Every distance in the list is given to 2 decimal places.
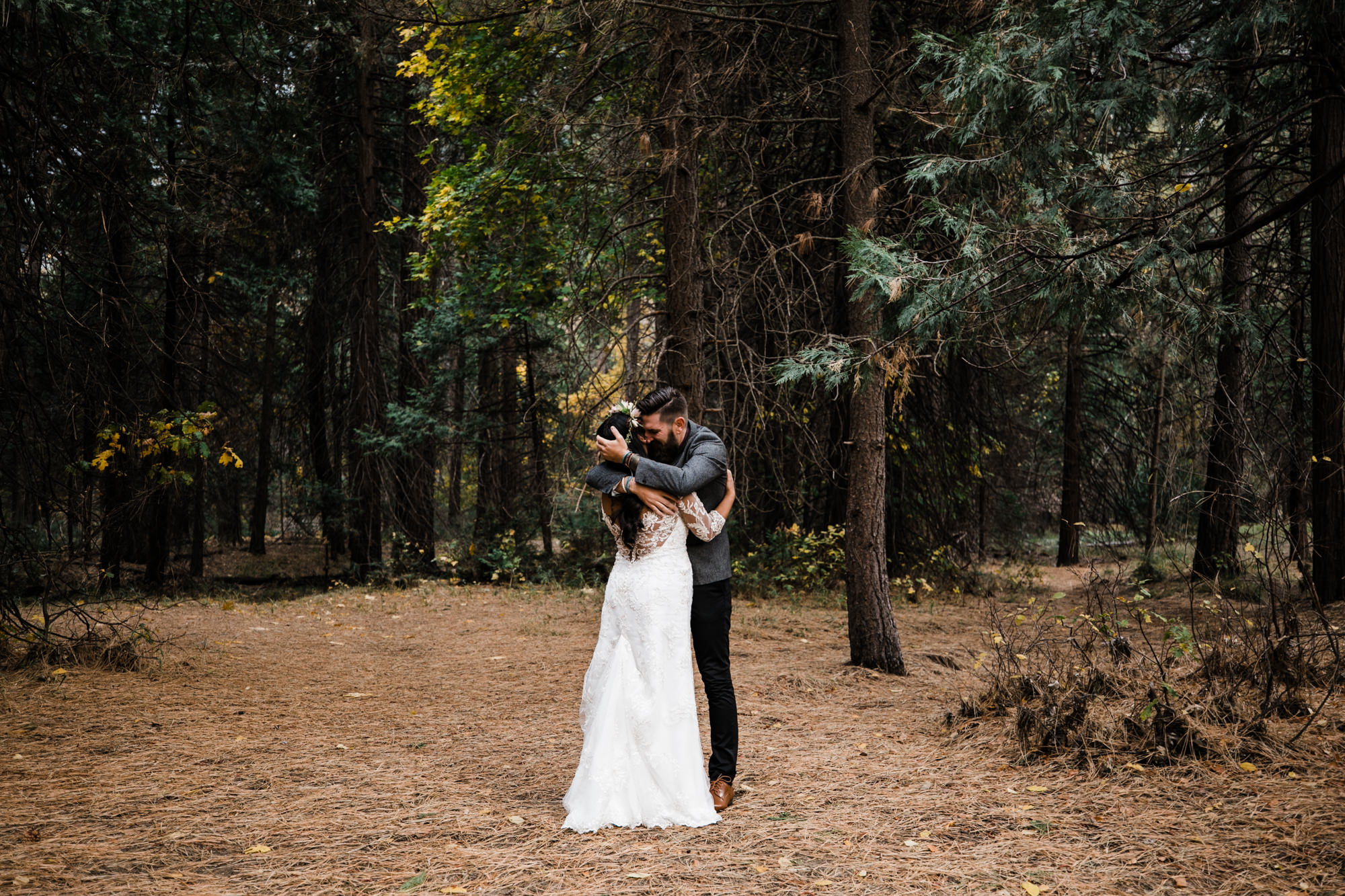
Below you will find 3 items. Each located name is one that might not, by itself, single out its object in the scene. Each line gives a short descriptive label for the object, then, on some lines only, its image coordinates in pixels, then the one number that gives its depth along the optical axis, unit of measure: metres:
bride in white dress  4.11
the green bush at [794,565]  11.84
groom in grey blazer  4.36
